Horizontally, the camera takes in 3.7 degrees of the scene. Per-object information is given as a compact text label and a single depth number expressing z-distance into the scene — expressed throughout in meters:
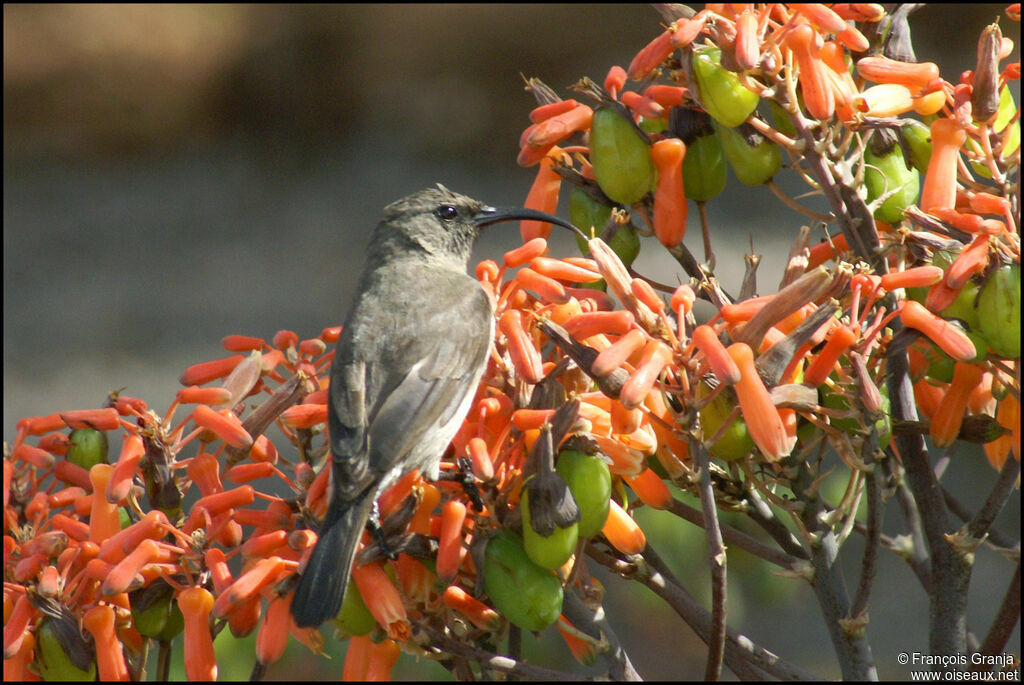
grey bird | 3.50
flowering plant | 3.48
